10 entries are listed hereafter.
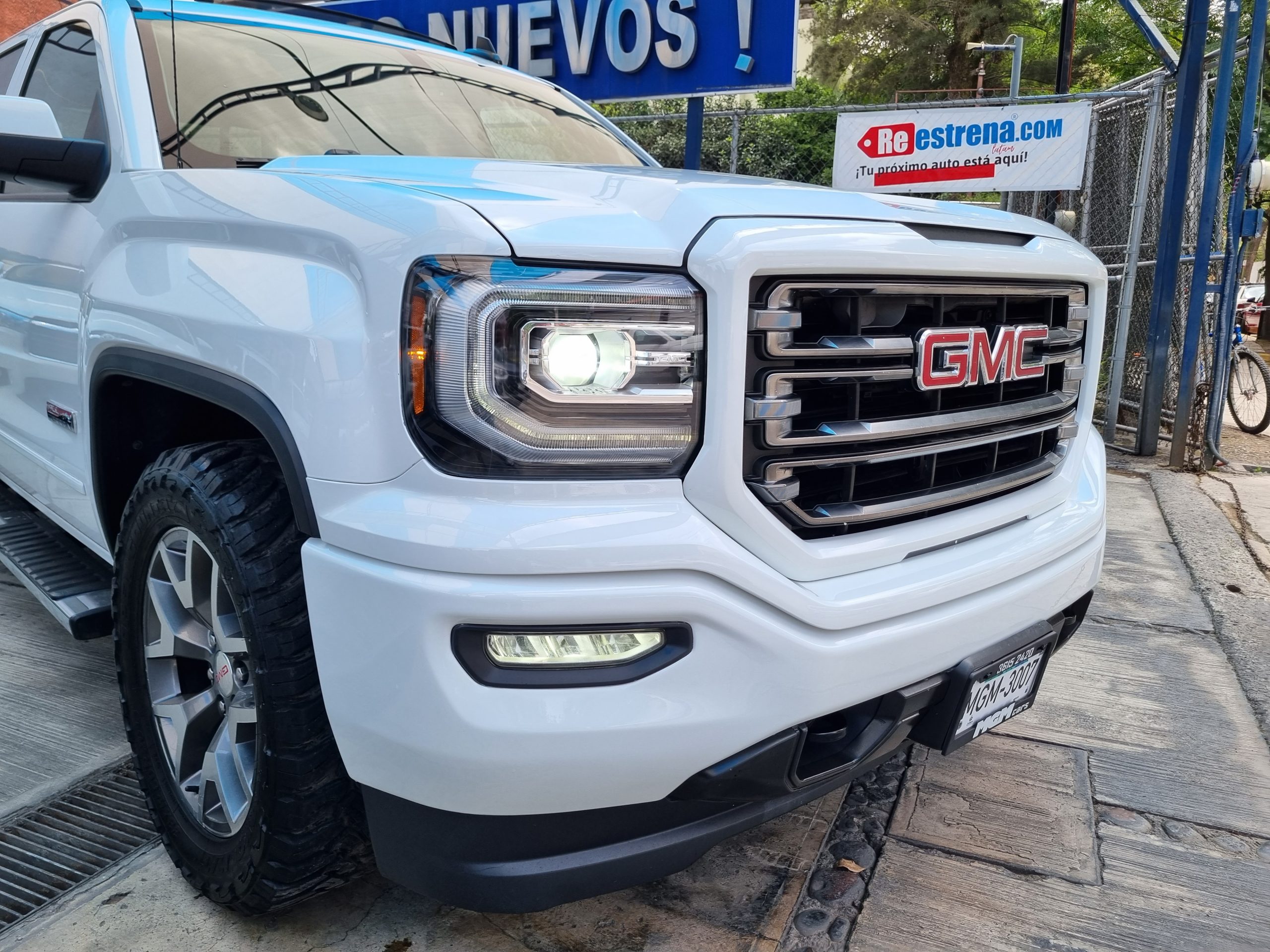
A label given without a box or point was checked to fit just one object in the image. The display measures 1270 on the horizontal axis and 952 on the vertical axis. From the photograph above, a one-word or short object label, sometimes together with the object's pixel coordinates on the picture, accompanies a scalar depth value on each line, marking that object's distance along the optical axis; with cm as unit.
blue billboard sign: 702
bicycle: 821
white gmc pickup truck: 147
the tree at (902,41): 2872
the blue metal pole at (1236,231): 603
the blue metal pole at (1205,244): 617
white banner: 729
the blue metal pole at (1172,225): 620
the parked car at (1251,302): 1352
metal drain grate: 216
